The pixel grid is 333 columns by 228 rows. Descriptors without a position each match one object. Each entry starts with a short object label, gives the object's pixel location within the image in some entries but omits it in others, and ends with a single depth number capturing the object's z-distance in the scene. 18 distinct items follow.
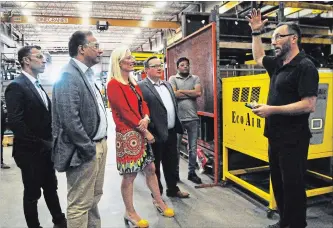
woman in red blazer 2.44
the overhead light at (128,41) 22.12
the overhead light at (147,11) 14.30
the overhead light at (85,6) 13.23
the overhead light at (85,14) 14.77
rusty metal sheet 3.88
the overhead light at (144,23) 13.18
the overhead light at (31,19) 11.79
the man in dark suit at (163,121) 3.04
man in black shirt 2.05
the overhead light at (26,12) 13.82
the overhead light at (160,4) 13.14
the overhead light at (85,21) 12.46
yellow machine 2.87
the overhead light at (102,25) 11.97
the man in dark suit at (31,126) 2.26
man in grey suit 1.75
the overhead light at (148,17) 15.38
